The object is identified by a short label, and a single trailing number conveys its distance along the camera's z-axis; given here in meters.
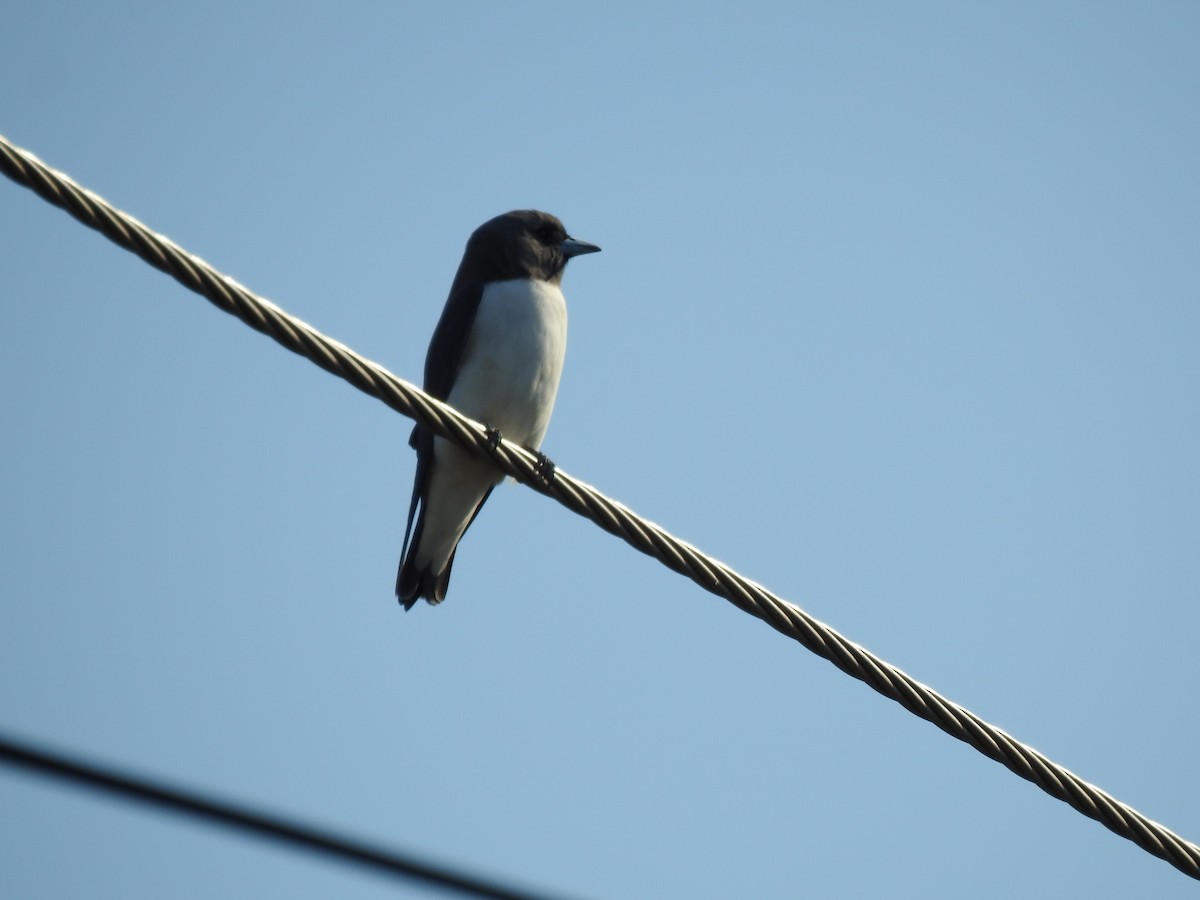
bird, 11.90
